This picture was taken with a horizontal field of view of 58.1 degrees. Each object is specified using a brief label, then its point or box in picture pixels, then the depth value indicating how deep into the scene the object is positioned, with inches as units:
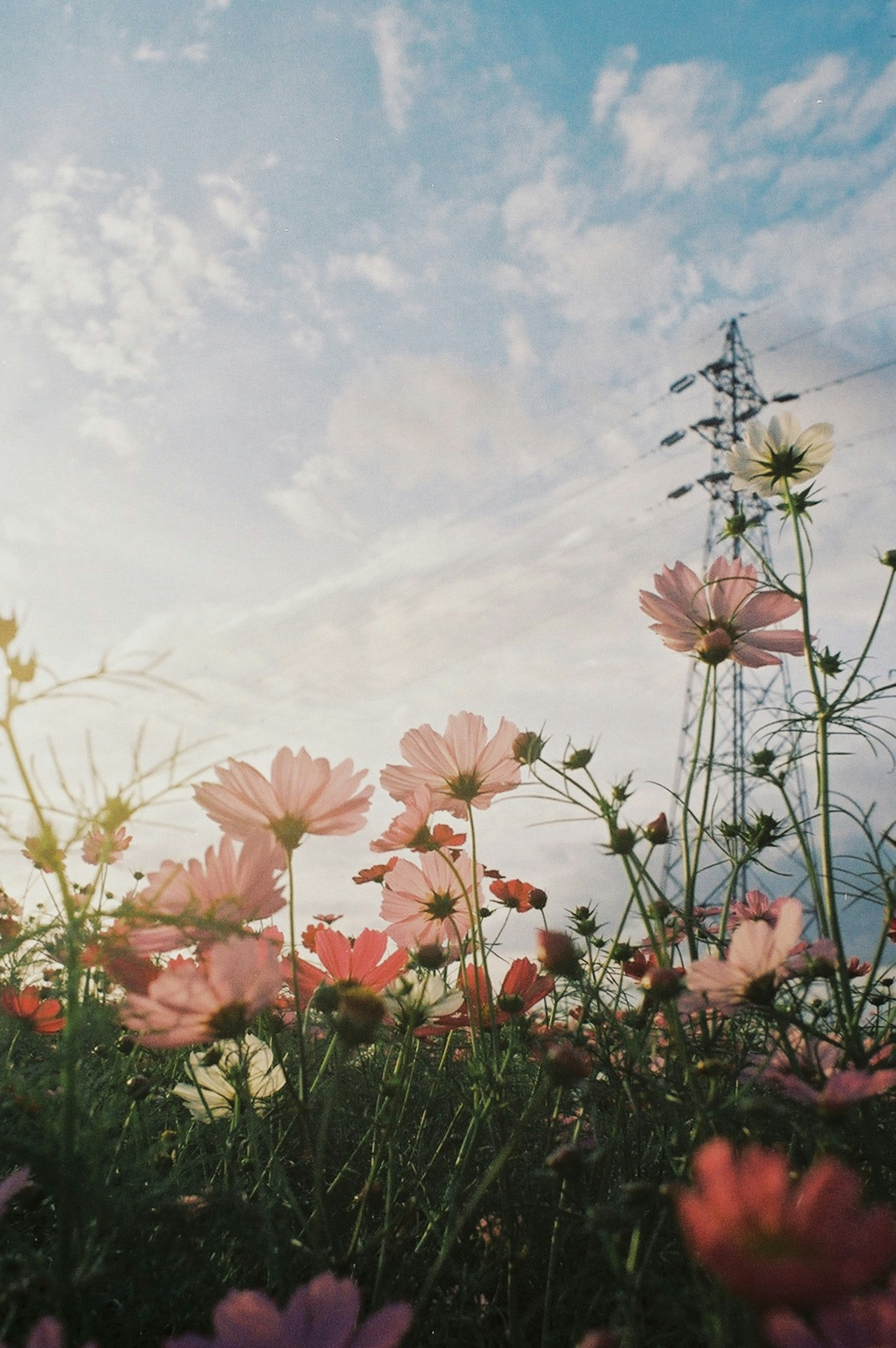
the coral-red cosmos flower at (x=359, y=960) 30.7
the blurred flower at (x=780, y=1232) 10.1
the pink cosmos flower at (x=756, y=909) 43.3
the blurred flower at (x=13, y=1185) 22.7
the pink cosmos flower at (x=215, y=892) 21.4
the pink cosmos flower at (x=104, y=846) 20.6
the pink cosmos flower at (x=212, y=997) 19.9
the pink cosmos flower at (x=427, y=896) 40.4
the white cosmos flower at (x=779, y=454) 41.2
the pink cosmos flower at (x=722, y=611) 36.8
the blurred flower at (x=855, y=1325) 11.5
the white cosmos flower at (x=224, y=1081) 32.5
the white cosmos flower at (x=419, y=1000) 30.5
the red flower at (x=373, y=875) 64.6
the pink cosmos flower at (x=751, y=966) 22.1
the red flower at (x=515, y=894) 53.3
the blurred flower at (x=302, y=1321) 15.4
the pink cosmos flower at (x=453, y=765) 37.7
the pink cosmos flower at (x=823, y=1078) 17.8
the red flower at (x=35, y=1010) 40.5
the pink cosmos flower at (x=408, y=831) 37.4
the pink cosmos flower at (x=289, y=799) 28.1
